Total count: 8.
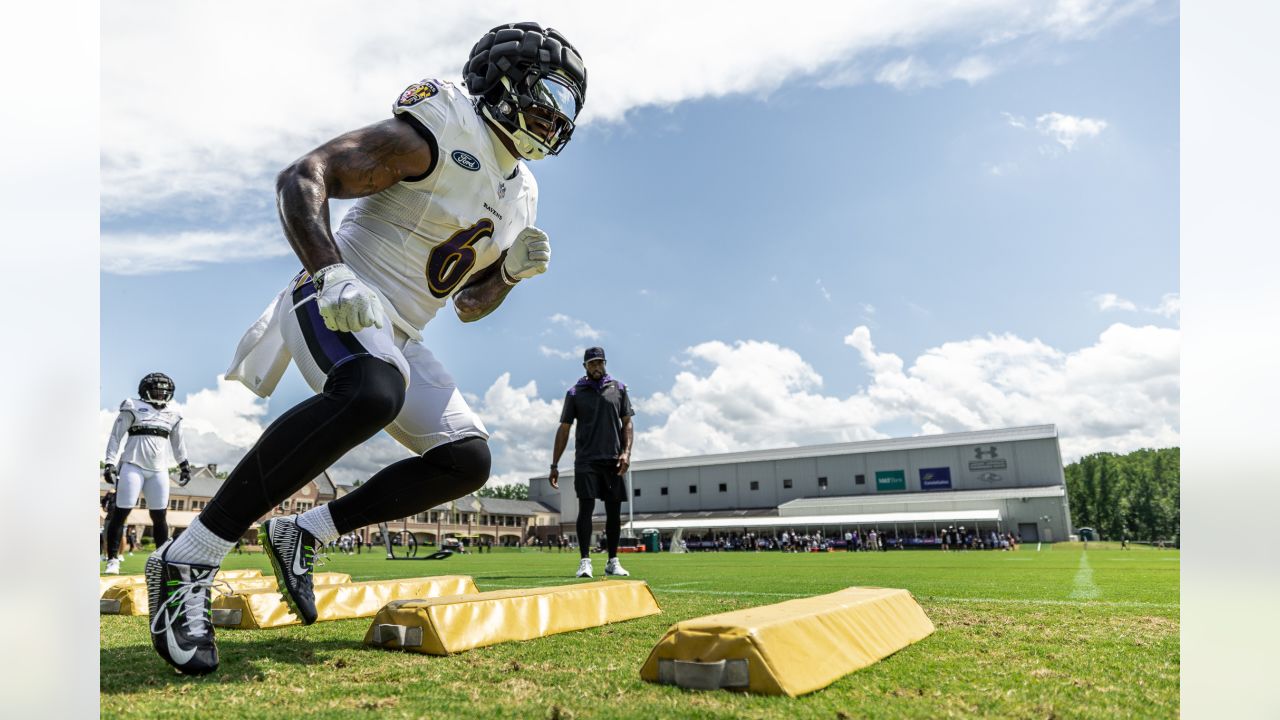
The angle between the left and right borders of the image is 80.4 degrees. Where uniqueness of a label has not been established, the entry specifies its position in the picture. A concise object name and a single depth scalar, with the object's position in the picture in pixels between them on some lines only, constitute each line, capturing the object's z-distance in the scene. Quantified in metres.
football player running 2.67
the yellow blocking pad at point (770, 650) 2.10
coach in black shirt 8.67
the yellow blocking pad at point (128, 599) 4.51
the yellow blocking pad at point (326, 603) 3.75
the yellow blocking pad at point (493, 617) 2.91
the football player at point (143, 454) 9.96
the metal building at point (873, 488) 55.28
